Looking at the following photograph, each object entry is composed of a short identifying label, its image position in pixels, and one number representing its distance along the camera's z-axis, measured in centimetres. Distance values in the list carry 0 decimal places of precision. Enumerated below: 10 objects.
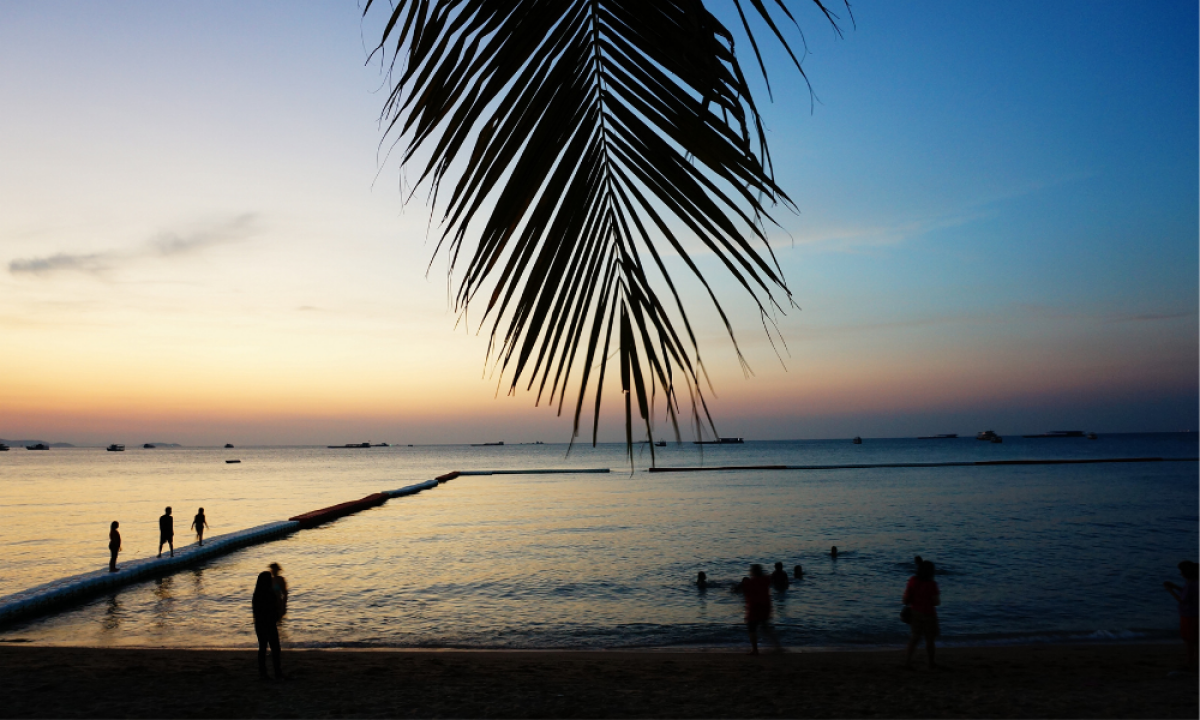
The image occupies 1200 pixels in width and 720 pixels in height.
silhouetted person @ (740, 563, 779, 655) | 1388
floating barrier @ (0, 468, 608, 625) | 1831
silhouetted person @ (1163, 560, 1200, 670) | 1126
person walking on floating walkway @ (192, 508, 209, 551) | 2789
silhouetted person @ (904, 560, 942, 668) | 1139
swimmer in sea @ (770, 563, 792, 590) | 2205
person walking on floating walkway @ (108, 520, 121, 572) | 2178
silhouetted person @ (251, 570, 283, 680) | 1101
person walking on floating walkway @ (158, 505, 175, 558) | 2445
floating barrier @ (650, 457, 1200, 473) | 10231
